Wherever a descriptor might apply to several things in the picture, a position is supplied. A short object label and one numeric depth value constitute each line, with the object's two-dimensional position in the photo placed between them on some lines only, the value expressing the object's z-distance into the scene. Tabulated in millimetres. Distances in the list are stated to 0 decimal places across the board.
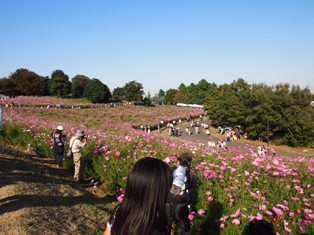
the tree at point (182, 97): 97188
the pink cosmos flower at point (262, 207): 4261
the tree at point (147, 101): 61306
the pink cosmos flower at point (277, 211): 4015
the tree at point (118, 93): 69550
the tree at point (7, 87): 53000
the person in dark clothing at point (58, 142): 9070
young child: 3939
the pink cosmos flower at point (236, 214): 4206
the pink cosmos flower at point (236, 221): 4062
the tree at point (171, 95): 101994
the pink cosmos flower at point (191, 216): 4359
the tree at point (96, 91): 53000
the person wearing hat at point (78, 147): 8188
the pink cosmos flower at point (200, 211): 4534
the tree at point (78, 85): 61594
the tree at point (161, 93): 136325
